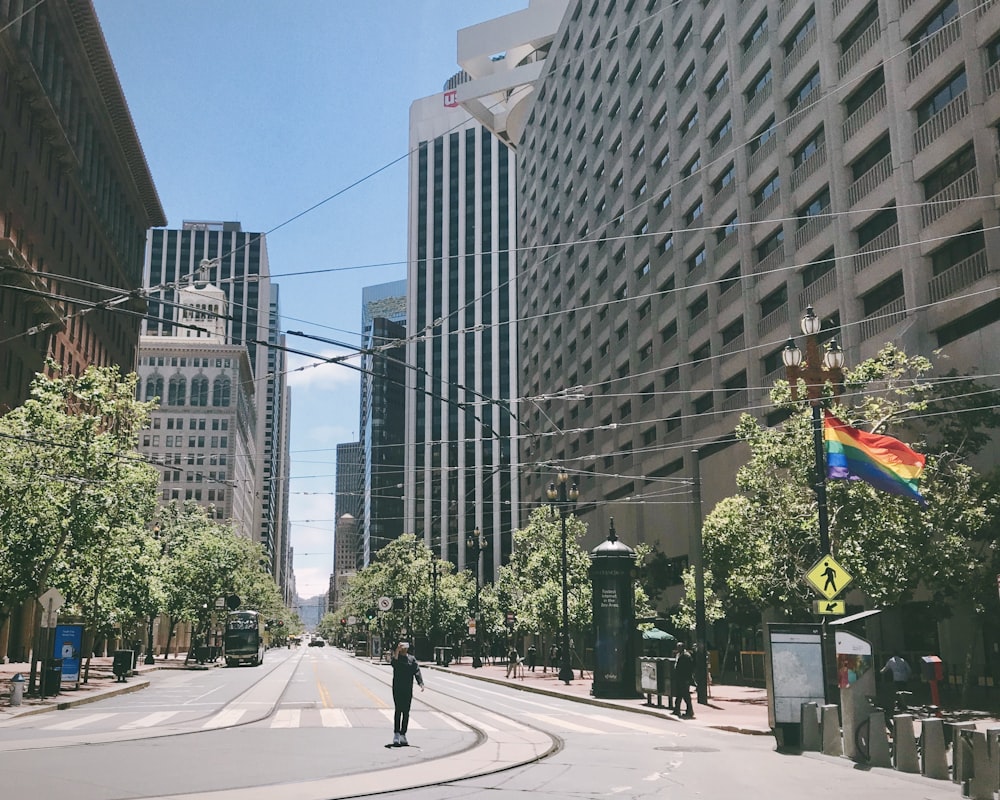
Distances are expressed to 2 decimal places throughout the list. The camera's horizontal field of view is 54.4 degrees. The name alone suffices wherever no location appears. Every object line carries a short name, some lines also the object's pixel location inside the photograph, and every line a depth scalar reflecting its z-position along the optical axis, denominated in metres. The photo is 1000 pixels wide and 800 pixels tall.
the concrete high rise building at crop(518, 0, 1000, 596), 34.88
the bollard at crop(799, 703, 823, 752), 17.47
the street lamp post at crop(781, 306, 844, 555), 21.61
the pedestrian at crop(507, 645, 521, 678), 49.90
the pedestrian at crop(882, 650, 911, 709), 20.78
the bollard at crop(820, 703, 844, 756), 16.77
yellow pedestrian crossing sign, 20.27
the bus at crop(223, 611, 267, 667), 71.50
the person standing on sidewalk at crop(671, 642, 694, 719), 24.81
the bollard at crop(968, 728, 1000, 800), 11.92
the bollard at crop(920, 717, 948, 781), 13.85
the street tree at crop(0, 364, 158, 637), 32.53
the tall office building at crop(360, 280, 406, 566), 184.65
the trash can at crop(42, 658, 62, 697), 30.41
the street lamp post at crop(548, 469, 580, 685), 43.53
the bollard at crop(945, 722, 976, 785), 12.45
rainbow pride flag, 21.25
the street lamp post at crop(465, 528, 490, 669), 62.48
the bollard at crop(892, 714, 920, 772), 14.55
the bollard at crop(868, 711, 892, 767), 15.09
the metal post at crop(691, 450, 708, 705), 29.16
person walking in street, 16.88
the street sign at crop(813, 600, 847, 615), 20.47
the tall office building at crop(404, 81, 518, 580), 168.75
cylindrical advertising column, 31.39
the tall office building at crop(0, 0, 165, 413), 55.75
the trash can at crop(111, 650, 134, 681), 43.38
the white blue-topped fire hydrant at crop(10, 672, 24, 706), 26.64
